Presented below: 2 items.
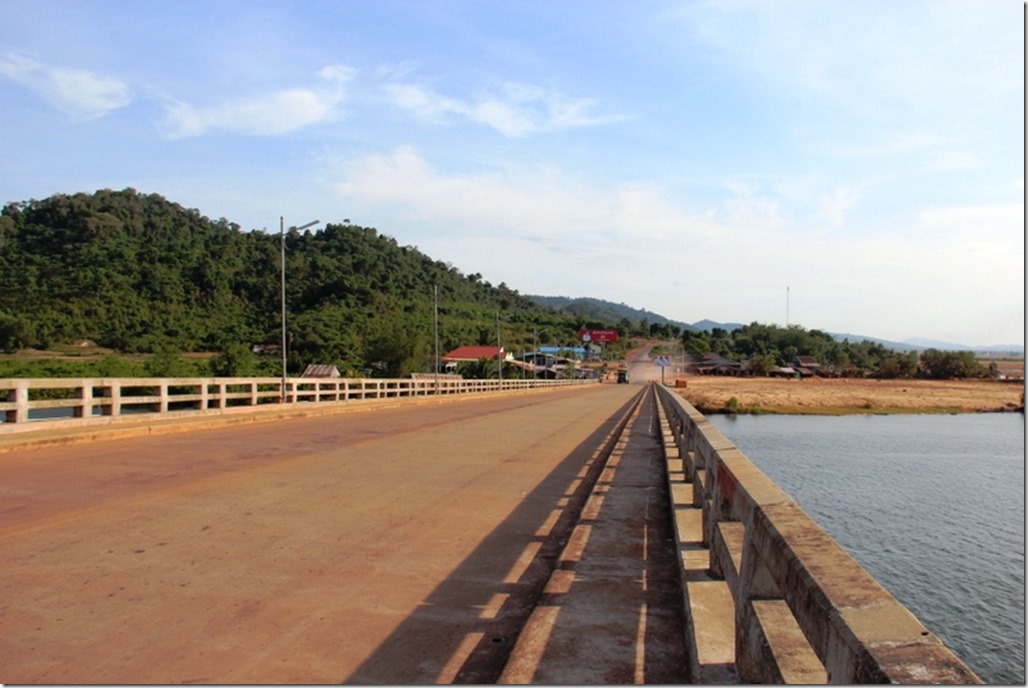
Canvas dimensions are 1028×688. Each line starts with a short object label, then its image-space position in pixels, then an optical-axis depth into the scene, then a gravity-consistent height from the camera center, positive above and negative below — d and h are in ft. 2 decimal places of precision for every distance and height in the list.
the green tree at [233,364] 213.58 -5.15
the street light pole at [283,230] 94.65 +14.35
